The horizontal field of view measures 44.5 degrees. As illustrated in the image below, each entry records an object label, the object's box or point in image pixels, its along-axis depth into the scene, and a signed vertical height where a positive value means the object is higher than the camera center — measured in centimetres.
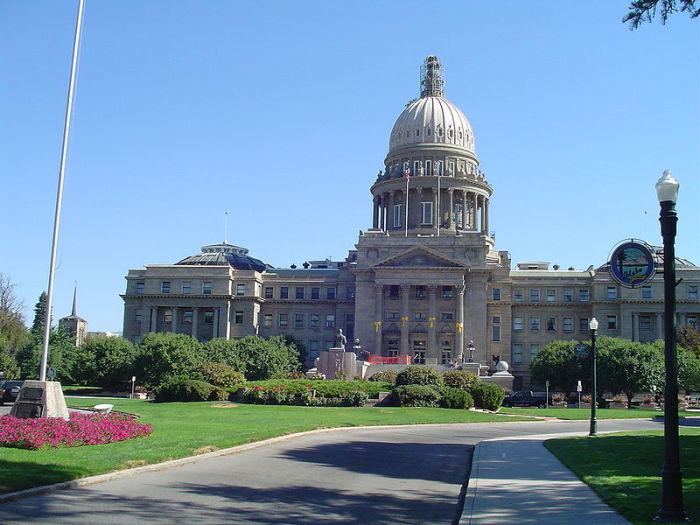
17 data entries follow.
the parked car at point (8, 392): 4897 -120
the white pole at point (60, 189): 2747 +609
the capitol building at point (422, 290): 10238 +1174
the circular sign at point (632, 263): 2289 +342
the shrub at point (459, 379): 6719 +48
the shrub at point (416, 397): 5675 -82
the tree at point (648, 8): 2005 +893
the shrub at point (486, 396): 5984 -66
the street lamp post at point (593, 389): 3688 +4
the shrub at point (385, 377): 7602 +57
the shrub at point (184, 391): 5816 -94
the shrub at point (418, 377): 6550 +52
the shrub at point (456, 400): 5684 -95
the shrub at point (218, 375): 6481 +18
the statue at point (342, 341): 7640 +398
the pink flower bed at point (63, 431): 2298 -168
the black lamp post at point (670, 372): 1506 +39
